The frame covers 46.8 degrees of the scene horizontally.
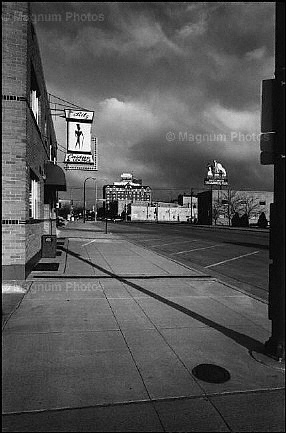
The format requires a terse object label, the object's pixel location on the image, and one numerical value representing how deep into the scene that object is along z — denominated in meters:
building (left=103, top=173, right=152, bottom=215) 188.00
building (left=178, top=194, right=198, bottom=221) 140.85
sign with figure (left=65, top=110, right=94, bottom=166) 13.60
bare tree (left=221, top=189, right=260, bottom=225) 75.81
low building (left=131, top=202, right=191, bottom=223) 138.75
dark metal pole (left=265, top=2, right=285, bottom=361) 4.06
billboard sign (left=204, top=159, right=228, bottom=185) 121.62
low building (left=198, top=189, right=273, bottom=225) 76.25
